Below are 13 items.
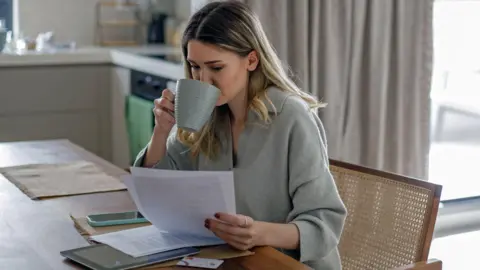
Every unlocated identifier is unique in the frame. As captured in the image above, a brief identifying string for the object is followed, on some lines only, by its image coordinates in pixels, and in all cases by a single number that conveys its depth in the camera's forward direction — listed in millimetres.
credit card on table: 2229
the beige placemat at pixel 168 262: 2313
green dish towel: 5891
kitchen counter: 6264
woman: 2598
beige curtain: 4554
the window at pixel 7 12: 7378
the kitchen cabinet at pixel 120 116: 6640
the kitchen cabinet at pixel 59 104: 6647
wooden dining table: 2256
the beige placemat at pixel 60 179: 3122
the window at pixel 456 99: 6061
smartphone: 2651
